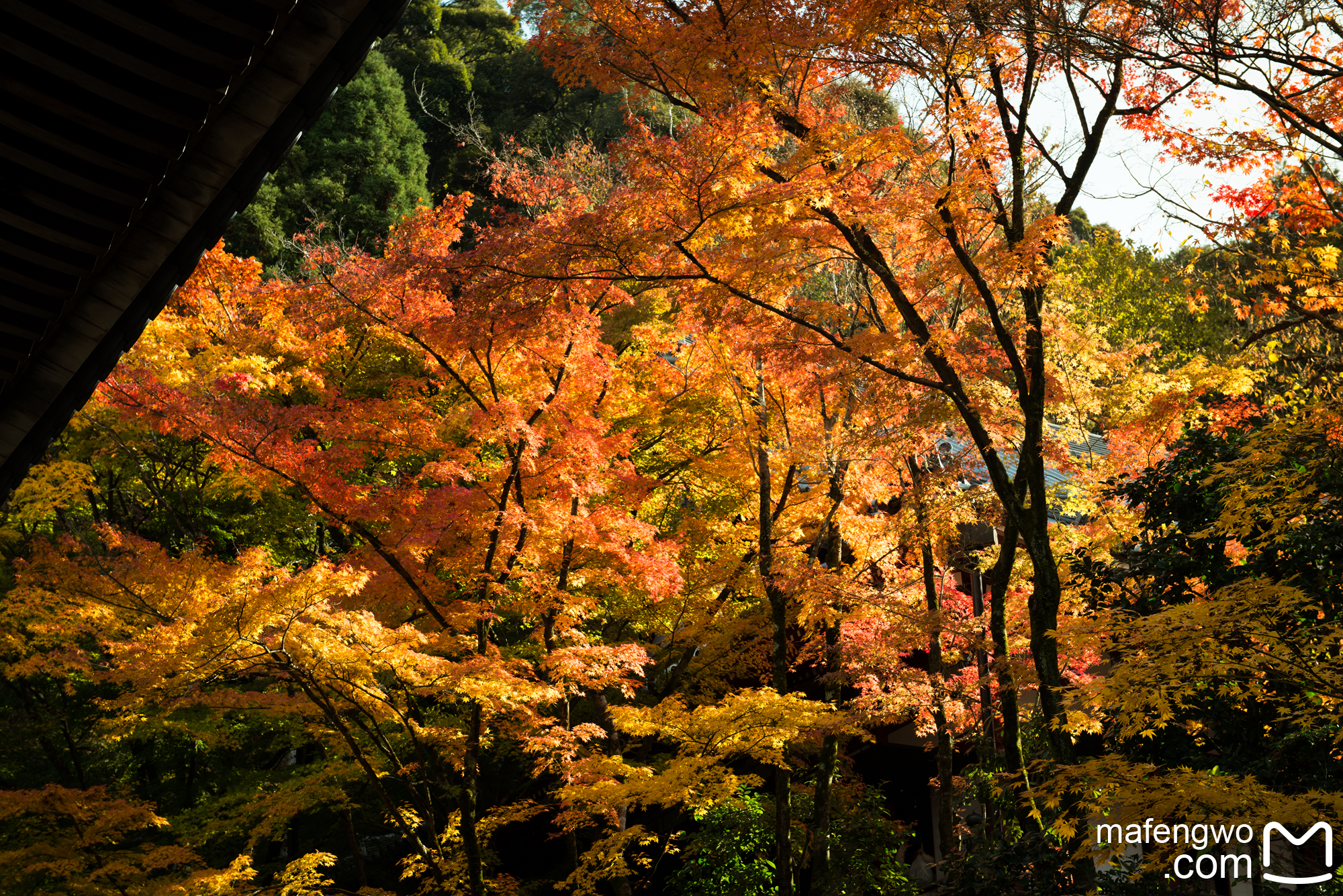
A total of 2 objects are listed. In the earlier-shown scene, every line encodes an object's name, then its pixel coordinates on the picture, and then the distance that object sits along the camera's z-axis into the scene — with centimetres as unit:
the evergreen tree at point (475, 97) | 2781
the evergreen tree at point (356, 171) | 2275
